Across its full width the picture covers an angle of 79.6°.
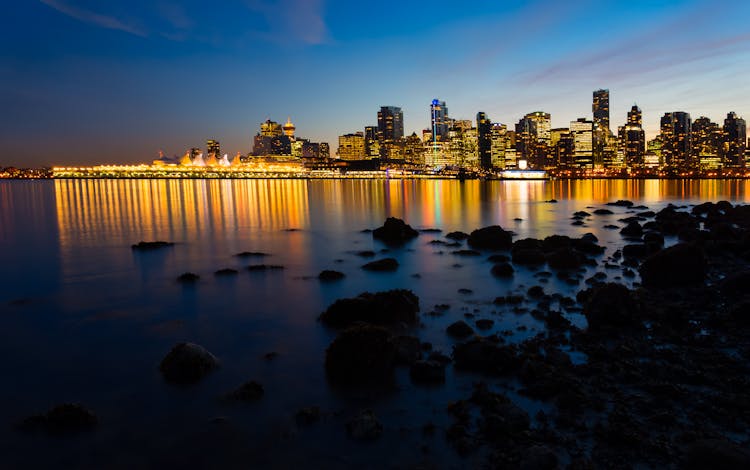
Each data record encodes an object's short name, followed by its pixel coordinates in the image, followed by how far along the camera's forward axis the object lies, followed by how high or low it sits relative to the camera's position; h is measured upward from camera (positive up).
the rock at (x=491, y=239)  34.28 -4.08
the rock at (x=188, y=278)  26.90 -4.60
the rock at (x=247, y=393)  12.17 -5.30
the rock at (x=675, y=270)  20.95 -4.30
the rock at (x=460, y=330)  15.66 -4.96
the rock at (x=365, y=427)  10.14 -5.34
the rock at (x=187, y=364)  13.39 -4.95
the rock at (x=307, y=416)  10.88 -5.37
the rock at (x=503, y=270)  25.11 -4.74
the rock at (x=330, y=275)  26.45 -4.79
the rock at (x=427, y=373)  12.41 -5.09
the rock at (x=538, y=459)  8.51 -5.24
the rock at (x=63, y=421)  10.98 -5.27
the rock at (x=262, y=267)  29.49 -4.59
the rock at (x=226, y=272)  28.30 -4.58
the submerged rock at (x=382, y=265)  28.75 -4.70
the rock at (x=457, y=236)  40.46 -4.31
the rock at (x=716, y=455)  7.63 -4.91
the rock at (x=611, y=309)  15.62 -4.53
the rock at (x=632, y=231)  39.69 -4.54
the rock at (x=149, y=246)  38.78 -3.69
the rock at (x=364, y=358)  12.79 -4.74
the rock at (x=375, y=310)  17.19 -4.56
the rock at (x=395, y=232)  40.31 -3.78
